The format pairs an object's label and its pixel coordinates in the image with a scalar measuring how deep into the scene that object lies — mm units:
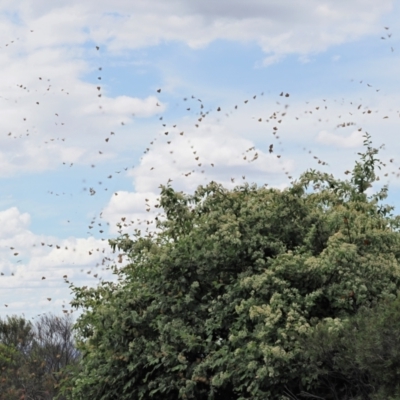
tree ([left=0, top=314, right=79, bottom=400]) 28875
